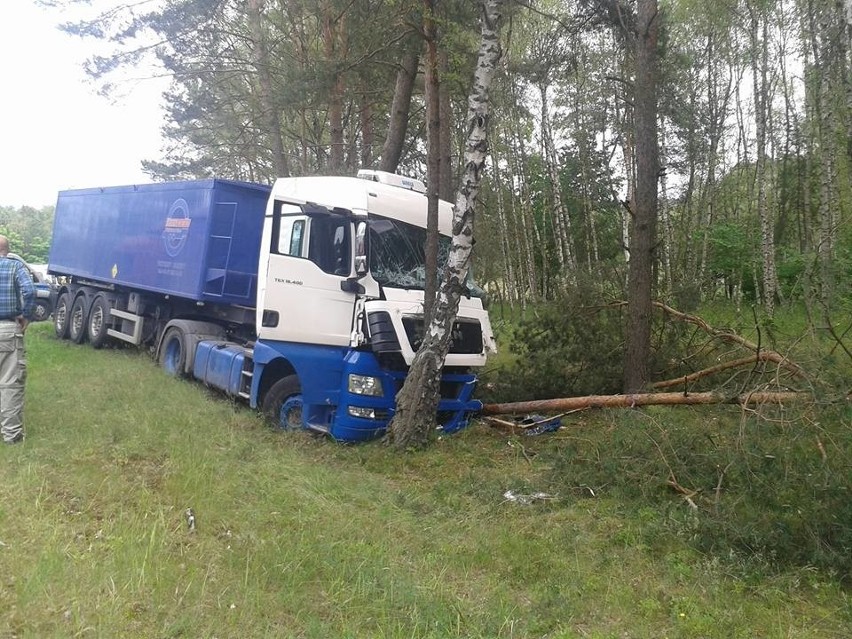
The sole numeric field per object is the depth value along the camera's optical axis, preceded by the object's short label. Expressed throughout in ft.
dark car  62.48
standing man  19.39
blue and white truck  23.15
